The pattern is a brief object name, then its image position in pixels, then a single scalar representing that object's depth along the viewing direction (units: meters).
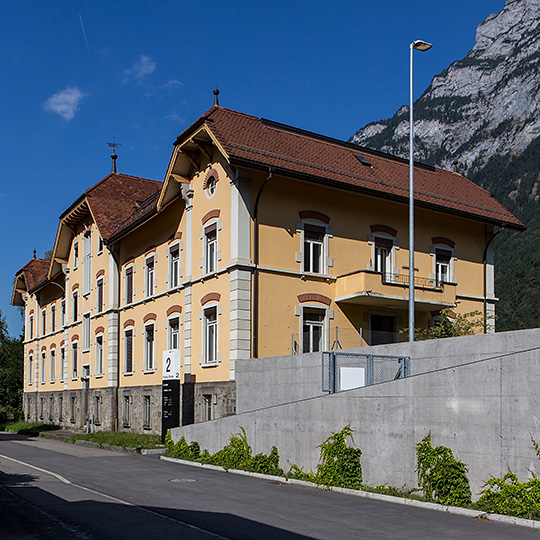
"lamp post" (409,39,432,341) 20.50
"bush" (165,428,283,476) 16.17
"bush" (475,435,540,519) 10.10
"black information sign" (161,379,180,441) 24.42
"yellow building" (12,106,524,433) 23.03
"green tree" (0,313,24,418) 56.75
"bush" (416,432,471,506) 11.27
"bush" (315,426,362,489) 13.55
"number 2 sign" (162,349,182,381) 25.69
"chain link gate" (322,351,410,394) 17.14
